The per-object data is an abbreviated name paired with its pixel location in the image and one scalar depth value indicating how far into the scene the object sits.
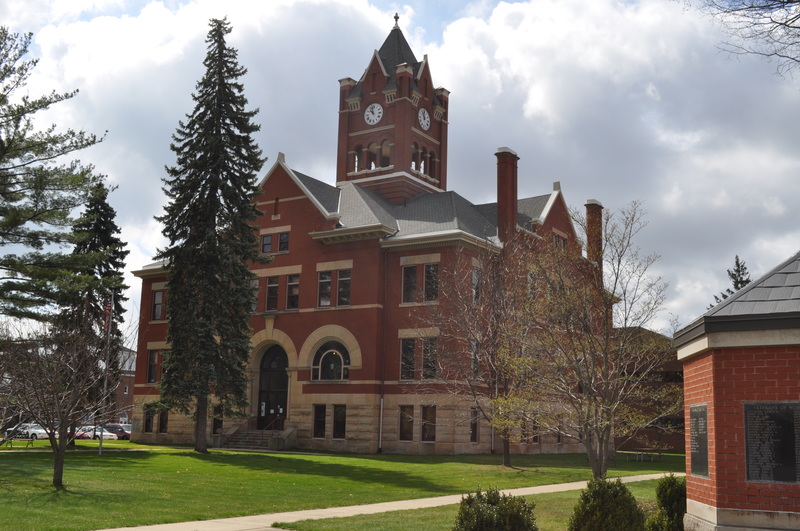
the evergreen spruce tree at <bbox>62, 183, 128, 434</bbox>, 31.61
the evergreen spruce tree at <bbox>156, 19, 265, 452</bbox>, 35.22
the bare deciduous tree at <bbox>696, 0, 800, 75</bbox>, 13.02
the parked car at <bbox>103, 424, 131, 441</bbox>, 64.62
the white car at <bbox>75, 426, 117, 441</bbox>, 62.88
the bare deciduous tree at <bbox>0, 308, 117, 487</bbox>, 19.17
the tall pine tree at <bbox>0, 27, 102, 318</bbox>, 30.36
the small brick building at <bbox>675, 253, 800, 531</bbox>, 11.20
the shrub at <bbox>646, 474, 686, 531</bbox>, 13.74
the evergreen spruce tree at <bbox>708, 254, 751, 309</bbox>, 68.81
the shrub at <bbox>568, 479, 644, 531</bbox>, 11.72
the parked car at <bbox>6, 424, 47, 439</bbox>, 58.76
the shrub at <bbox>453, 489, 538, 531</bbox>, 11.22
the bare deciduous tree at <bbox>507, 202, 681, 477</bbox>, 17.44
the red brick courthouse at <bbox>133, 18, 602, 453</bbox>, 41.50
